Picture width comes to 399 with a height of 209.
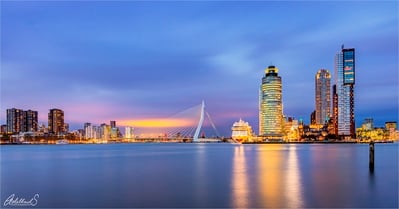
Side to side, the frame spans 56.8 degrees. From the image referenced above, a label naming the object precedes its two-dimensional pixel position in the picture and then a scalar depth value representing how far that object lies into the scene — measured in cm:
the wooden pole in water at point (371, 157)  3338
